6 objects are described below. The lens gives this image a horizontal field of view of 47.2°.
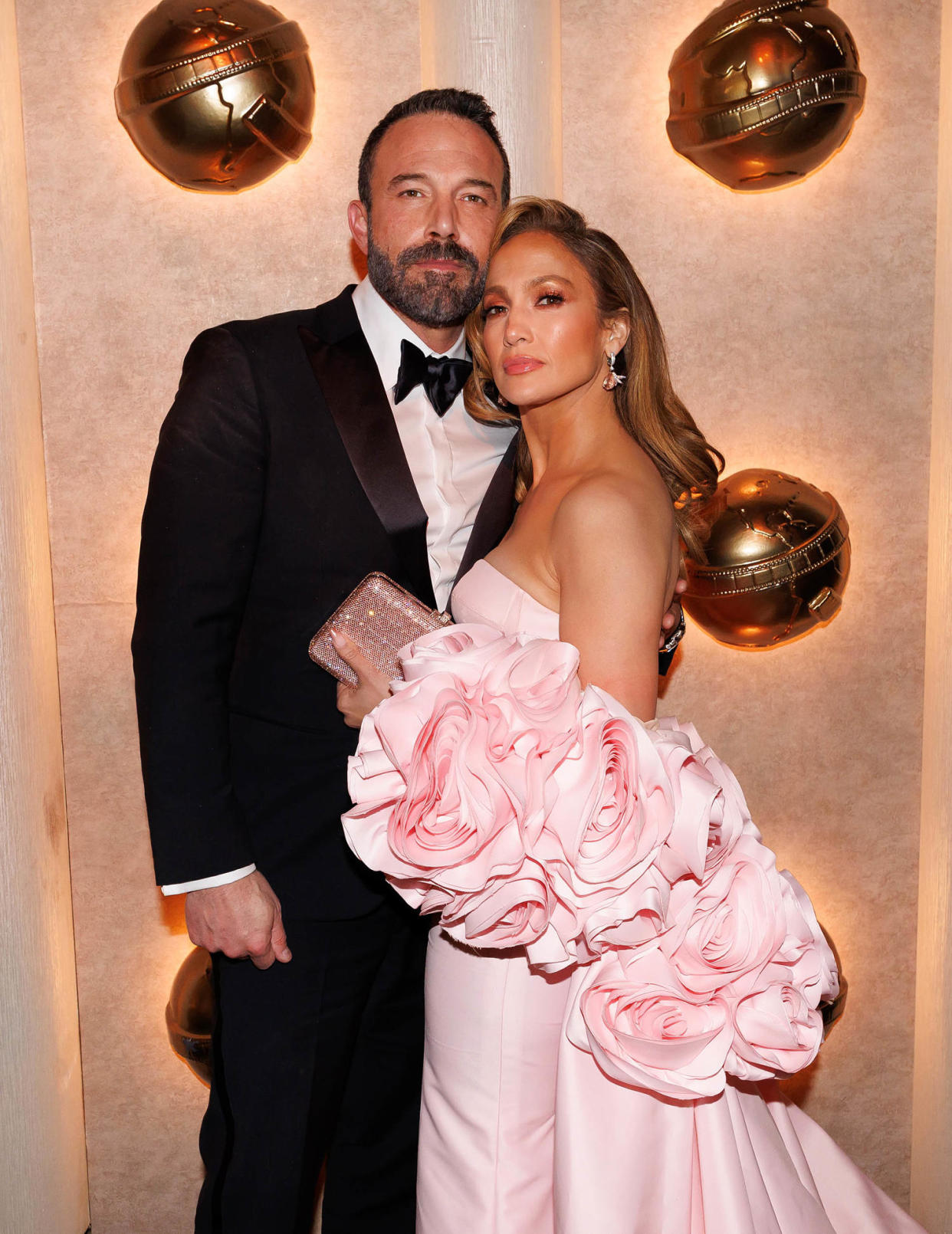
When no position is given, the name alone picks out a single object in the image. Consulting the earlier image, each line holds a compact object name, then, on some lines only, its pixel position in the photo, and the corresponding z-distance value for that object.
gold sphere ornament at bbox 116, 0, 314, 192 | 2.24
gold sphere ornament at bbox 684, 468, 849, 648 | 2.44
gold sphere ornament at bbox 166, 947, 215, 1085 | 2.48
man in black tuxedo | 1.93
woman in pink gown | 1.48
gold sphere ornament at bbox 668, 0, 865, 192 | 2.32
